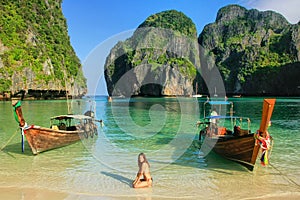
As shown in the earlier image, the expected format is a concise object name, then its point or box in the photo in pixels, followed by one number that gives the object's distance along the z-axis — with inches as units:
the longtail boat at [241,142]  348.0
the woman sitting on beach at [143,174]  325.1
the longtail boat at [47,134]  460.1
